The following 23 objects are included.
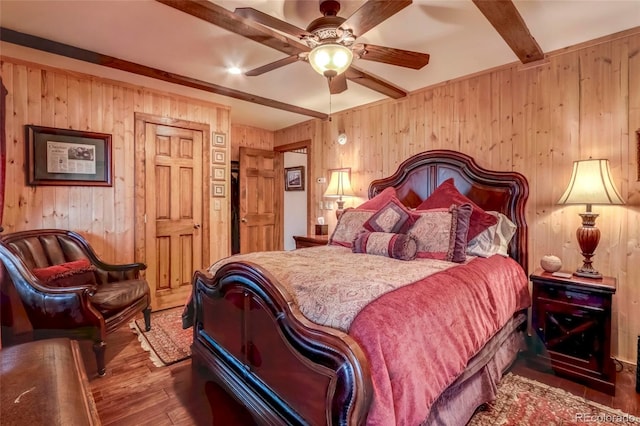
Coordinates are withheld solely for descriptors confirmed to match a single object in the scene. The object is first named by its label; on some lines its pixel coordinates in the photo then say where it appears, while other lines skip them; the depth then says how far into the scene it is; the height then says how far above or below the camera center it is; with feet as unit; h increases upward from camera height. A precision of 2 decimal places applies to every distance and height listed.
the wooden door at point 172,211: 11.89 -0.10
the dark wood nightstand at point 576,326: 6.89 -2.75
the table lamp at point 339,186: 13.25 +0.98
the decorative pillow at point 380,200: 10.70 +0.31
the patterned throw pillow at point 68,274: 7.82 -1.72
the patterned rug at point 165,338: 8.41 -3.95
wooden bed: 3.77 -2.20
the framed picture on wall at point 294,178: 18.89 +1.89
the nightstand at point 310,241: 12.57 -1.33
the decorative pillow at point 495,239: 8.41 -0.85
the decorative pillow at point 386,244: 7.70 -0.92
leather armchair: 7.19 -2.12
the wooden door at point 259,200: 16.87 +0.48
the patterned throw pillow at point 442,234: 7.70 -0.65
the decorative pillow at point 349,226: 9.84 -0.57
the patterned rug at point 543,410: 5.88 -4.00
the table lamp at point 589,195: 7.28 +0.34
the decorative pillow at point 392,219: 8.77 -0.29
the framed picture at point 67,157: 9.57 +1.67
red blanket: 3.80 -1.86
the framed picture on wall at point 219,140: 13.56 +3.03
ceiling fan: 5.49 +3.45
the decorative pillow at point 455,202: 8.62 +0.19
